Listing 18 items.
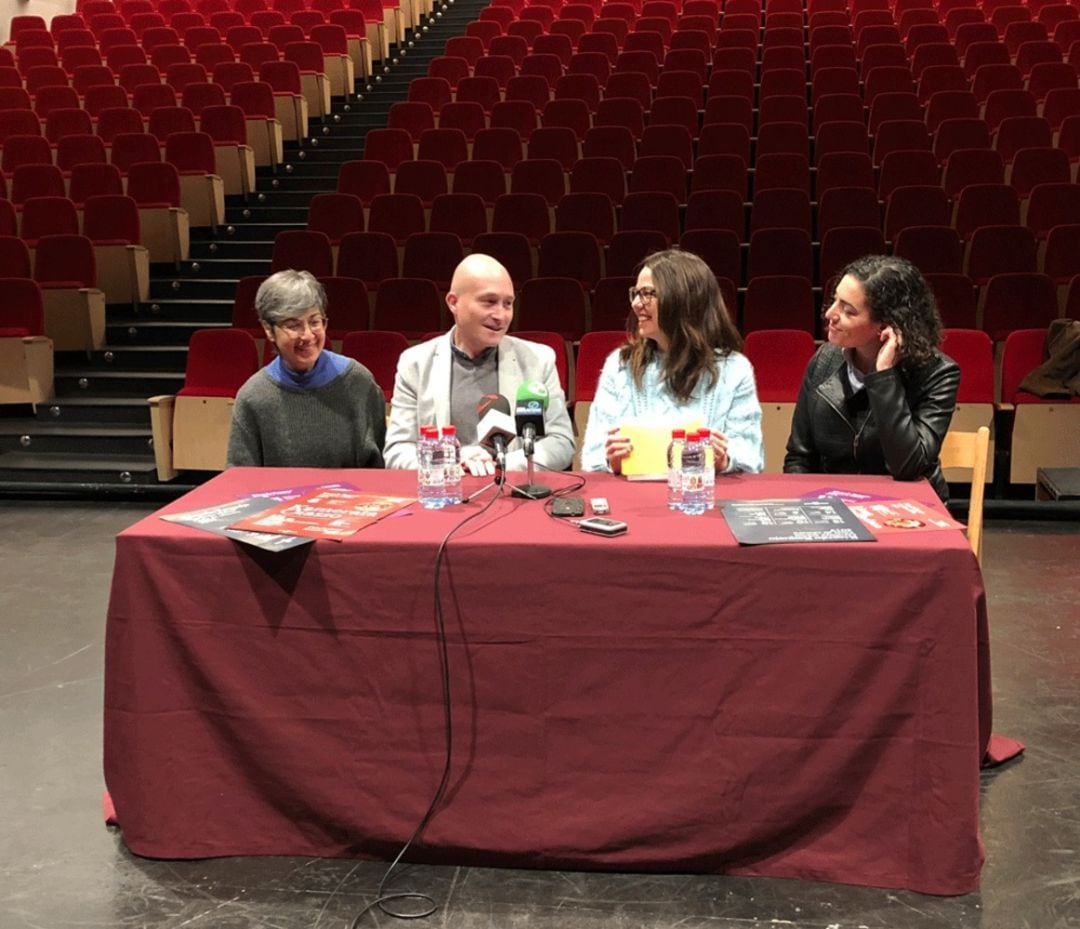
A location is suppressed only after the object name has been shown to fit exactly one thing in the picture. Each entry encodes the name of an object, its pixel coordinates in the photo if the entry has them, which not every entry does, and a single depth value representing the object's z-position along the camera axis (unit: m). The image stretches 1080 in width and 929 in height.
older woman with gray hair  2.84
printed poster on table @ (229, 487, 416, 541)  2.18
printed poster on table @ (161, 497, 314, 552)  2.12
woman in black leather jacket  2.47
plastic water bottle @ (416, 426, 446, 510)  2.33
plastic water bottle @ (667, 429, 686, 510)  2.28
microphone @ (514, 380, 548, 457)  2.24
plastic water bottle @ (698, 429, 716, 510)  2.30
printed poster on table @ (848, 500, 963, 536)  2.12
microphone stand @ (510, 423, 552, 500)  2.38
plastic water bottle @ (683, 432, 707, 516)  2.27
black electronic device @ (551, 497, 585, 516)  2.23
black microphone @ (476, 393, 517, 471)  2.28
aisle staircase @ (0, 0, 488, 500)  5.41
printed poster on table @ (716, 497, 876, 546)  2.06
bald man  2.79
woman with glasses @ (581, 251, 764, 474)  2.58
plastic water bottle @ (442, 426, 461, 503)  2.36
